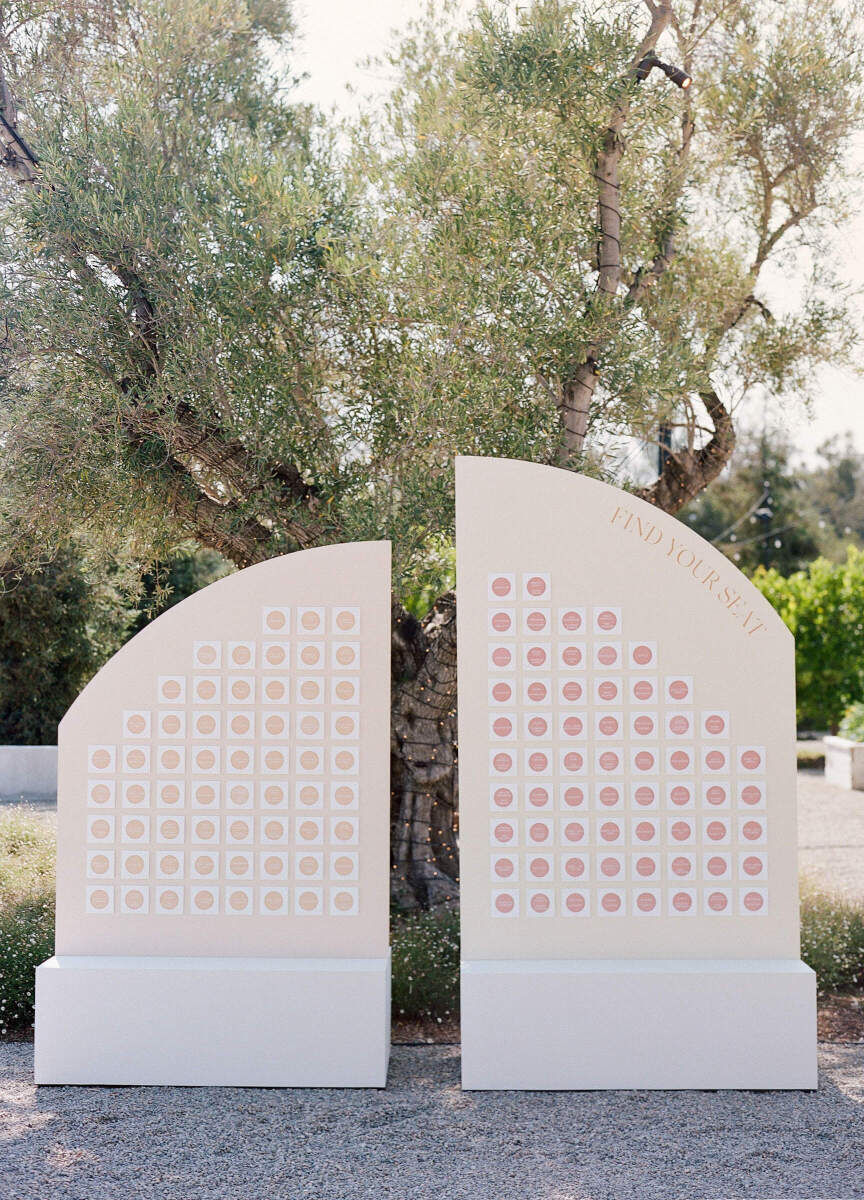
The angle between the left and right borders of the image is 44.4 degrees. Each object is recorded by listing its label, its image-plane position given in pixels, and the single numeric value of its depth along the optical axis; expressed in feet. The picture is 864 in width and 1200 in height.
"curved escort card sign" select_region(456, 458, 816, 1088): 16.89
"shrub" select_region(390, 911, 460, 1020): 20.49
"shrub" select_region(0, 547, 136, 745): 46.83
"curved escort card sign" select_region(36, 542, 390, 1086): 16.63
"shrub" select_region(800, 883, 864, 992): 21.90
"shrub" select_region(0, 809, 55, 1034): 20.17
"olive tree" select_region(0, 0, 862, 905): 19.67
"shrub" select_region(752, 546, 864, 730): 67.77
